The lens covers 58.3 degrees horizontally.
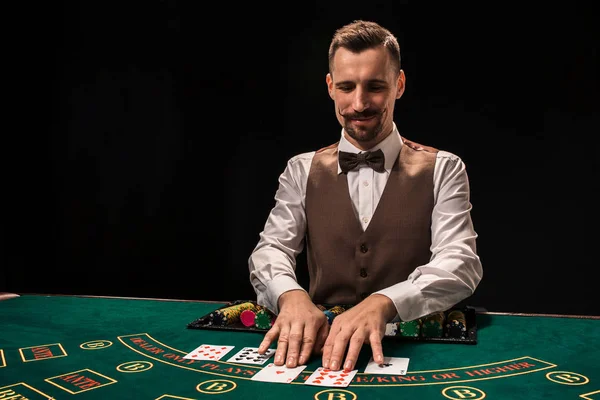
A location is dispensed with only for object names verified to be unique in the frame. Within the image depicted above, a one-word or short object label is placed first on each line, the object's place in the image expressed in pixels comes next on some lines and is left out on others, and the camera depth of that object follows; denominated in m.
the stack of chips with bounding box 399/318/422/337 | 1.70
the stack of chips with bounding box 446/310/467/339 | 1.70
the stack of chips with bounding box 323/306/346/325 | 1.74
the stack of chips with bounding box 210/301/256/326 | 1.86
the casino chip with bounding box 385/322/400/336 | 1.71
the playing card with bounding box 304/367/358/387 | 1.29
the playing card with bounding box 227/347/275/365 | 1.47
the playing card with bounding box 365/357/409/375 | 1.38
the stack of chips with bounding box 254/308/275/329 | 1.80
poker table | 1.24
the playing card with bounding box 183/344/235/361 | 1.51
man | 1.98
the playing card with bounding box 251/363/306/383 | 1.32
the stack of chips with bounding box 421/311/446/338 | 1.71
